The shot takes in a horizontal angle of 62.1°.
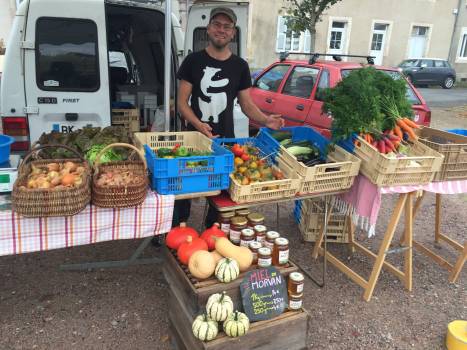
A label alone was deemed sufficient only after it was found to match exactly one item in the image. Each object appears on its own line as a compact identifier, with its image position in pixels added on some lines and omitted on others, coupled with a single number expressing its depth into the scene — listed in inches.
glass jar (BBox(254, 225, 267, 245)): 101.9
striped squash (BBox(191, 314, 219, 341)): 83.5
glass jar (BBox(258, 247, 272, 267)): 94.9
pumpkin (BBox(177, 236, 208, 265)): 94.8
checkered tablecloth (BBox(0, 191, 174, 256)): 83.7
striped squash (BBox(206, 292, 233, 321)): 85.4
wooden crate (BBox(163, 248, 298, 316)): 88.7
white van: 134.5
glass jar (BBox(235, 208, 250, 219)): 108.9
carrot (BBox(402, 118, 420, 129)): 125.7
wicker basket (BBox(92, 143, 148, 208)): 84.2
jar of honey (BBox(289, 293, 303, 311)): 95.7
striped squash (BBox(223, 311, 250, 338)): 85.0
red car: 236.1
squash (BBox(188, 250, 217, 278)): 89.5
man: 120.6
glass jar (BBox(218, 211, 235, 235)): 105.4
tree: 461.5
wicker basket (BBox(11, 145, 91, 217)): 75.8
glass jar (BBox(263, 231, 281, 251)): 100.6
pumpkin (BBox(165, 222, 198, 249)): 100.6
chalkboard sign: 90.9
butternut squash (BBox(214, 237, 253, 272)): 93.0
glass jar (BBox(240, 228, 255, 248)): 99.3
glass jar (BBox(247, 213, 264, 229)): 106.5
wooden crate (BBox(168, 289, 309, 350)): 87.1
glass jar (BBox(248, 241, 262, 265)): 97.7
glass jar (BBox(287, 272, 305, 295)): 94.3
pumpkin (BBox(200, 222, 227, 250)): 99.2
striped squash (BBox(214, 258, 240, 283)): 89.5
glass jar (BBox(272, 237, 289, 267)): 98.7
